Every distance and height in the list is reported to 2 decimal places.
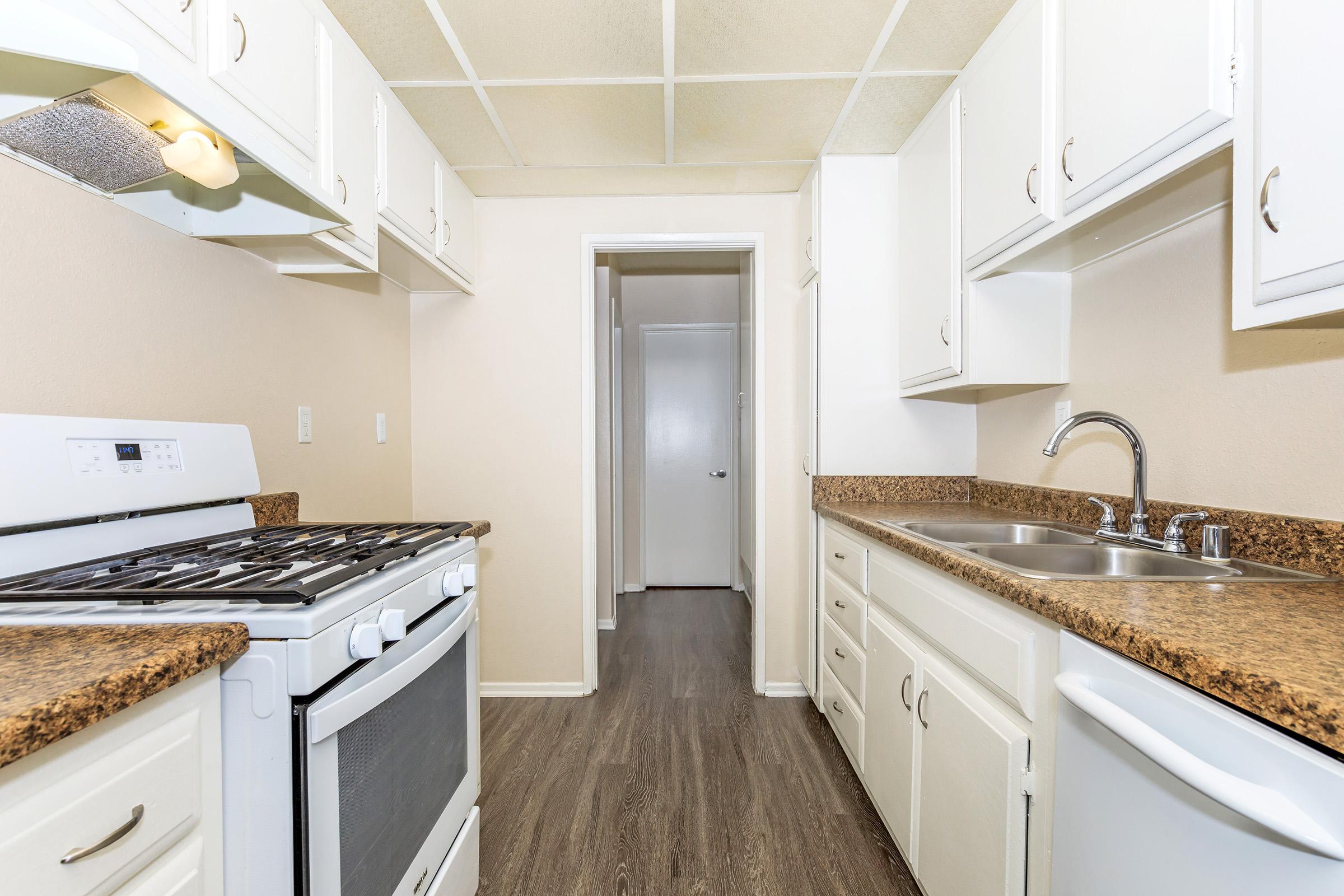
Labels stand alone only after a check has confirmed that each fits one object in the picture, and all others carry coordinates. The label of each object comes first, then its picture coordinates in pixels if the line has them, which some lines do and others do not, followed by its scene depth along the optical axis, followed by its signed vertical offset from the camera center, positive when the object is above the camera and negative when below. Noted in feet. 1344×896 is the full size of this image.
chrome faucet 4.41 -0.21
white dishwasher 1.81 -1.28
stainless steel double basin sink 3.59 -0.86
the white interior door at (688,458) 15.19 -0.42
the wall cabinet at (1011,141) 4.49 +2.47
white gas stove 2.64 -0.92
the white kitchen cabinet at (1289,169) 2.56 +1.24
